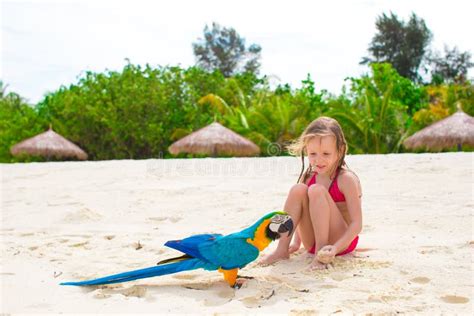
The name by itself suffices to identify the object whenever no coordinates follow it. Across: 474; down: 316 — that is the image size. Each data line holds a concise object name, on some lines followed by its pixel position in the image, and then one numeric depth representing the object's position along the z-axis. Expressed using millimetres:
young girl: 2393
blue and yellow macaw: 2043
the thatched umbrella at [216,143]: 12203
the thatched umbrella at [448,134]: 11140
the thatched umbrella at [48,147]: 13164
